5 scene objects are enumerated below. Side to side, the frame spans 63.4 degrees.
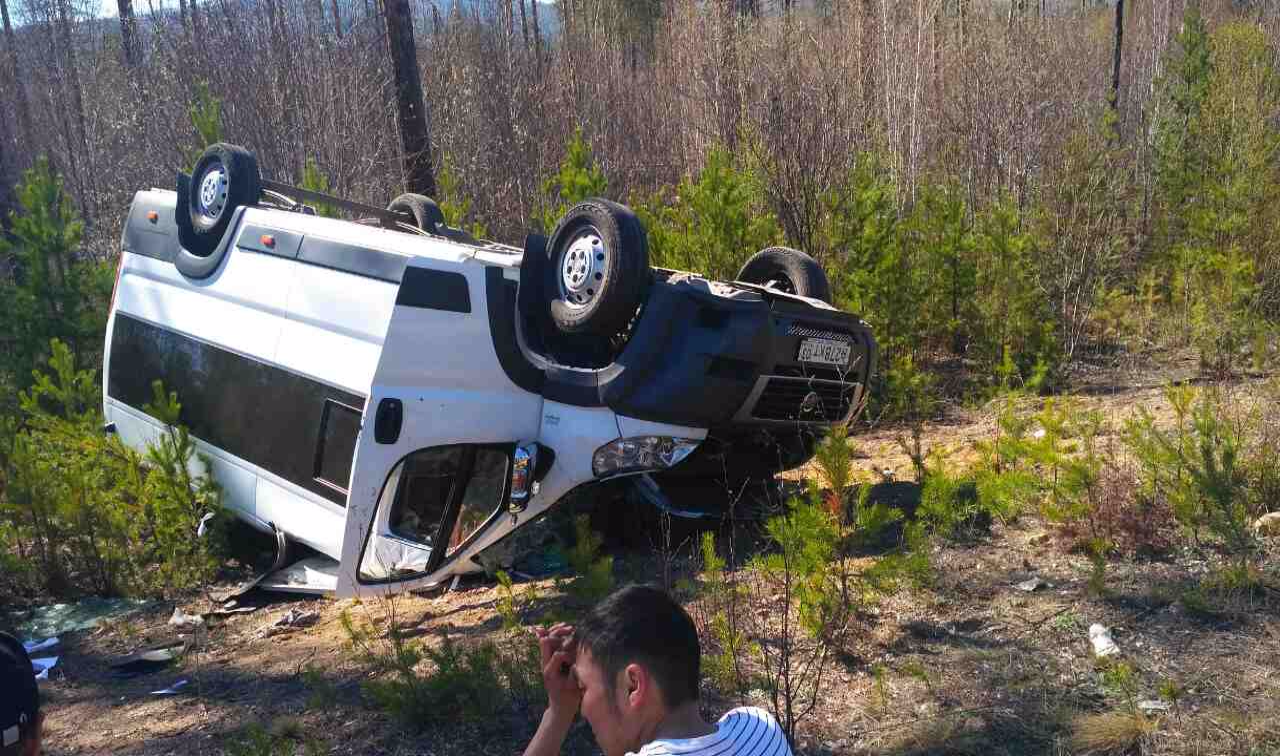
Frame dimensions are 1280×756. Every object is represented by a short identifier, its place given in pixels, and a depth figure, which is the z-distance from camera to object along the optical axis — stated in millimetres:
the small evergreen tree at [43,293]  9031
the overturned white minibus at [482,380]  5039
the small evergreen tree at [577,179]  8695
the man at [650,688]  2094
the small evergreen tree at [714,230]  8438
